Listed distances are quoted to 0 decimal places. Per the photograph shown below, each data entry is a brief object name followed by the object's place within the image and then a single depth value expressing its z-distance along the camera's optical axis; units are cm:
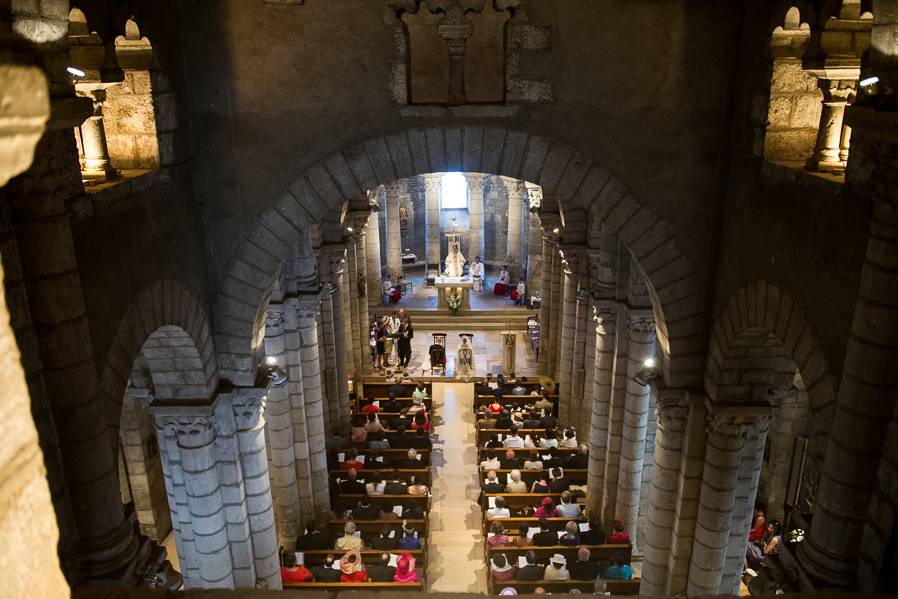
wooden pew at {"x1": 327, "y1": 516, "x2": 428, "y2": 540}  1350
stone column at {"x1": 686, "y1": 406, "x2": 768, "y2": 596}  850
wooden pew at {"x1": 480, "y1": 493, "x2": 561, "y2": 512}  1431
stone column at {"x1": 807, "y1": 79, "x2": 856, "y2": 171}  659
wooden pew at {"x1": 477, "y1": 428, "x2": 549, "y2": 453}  1691
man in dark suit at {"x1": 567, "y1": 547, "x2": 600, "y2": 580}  1175
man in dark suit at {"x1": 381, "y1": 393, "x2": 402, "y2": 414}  1862
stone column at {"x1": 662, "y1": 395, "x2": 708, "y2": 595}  895
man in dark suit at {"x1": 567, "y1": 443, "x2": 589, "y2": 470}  1551
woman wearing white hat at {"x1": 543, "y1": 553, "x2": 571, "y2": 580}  1183
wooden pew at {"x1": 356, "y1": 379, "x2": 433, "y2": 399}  1976
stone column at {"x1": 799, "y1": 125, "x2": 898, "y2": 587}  484
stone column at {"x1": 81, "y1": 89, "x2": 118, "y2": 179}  732
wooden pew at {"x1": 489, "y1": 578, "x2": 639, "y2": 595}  1147
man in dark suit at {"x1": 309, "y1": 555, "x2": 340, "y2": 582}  1180
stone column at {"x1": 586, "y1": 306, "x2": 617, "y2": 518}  1370
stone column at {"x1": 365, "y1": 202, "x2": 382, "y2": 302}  2728
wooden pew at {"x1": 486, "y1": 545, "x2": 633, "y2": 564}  1249
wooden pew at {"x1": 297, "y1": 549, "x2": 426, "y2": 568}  1259
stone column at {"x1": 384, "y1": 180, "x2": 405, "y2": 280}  2967
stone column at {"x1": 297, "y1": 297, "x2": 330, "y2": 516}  1348
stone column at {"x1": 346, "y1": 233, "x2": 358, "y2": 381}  2025
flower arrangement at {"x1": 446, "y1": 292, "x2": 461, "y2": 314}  2656
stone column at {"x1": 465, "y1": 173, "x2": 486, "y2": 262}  2995
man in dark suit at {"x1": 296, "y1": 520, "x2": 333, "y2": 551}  1281
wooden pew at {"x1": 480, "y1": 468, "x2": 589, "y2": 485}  1530
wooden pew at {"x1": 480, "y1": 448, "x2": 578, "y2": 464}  1599
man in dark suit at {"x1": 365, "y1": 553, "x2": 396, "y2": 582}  1182
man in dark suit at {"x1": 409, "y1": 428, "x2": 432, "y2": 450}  1658
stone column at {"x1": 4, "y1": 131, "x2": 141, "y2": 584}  486
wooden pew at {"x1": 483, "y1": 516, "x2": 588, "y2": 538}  1347
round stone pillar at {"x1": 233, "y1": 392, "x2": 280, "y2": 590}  934
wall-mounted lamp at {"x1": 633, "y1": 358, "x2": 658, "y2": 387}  936
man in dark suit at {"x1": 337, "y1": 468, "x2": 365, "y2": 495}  1471
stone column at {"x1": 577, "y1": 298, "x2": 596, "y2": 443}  1644
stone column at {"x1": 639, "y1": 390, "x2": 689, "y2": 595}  905
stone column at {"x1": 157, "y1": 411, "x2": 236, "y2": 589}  883
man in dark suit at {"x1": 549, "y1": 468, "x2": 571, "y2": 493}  1457
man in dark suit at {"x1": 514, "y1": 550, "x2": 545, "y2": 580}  1170
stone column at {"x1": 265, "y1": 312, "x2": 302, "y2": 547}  1270
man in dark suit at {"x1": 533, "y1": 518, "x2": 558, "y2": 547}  1273
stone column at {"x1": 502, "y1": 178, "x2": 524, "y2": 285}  2959
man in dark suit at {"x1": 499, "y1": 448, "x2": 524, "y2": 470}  1573
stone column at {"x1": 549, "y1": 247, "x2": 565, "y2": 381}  2030
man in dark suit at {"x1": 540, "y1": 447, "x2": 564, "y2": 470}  1557
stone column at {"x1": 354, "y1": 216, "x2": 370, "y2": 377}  2128
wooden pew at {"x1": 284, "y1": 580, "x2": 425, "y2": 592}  1149
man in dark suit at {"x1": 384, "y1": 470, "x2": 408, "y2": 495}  1473
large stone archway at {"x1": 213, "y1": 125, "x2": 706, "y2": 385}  843
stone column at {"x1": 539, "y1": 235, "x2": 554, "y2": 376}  2073
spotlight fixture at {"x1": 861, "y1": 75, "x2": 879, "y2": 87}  493
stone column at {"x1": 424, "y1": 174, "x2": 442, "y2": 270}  3117
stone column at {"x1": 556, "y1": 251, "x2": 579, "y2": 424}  1739
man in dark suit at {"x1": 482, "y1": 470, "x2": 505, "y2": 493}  1454
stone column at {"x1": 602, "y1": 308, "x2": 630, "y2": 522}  1285
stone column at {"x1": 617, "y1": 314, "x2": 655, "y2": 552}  1214
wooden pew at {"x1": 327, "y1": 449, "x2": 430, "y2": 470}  1600
